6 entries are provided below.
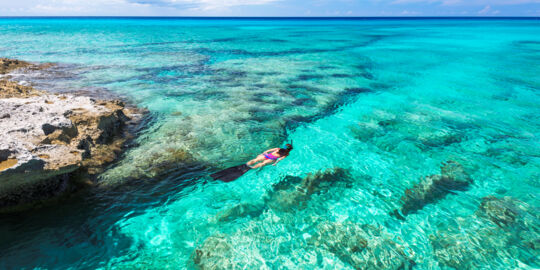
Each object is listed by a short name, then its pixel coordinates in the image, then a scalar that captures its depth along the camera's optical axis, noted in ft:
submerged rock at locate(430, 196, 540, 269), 19.21
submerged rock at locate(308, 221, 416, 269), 18.88
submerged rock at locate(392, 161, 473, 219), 24.14
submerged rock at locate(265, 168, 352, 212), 24.25
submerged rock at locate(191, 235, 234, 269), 18.42
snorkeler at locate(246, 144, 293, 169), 29.82
